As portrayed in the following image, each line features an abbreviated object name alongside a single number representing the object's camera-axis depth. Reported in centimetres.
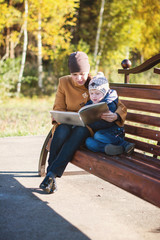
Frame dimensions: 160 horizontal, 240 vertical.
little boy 352
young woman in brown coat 358
